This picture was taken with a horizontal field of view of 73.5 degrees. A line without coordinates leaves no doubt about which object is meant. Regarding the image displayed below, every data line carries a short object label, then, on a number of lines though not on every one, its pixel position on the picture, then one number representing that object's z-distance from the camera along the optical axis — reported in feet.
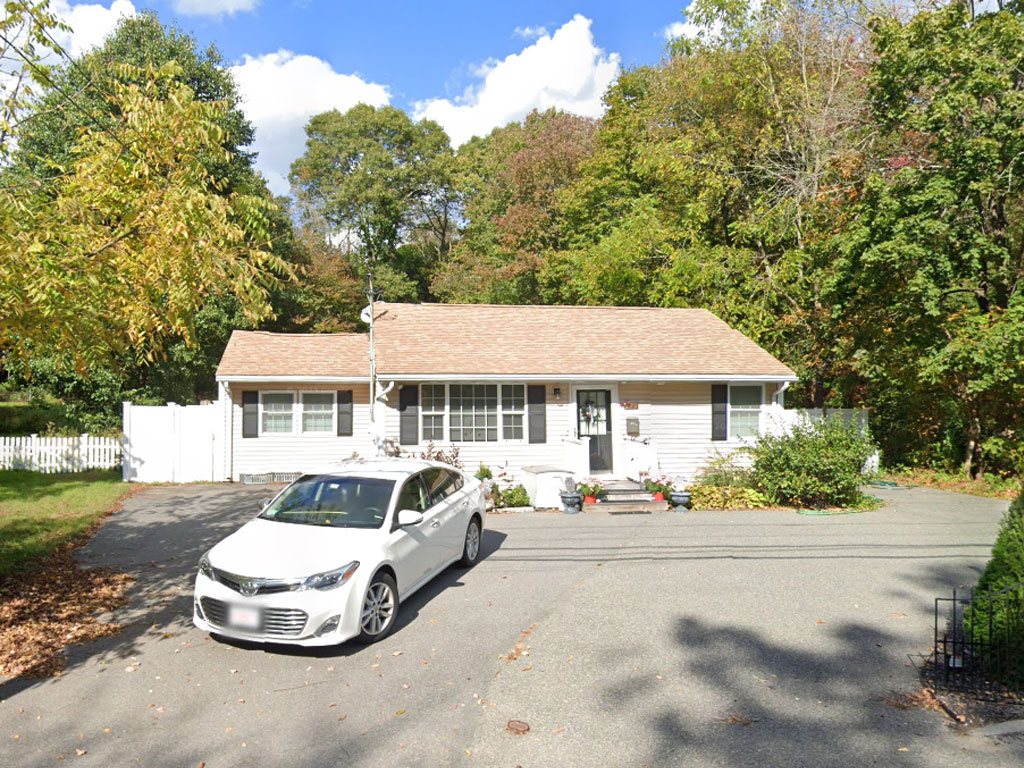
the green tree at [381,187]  118.01
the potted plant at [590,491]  45.68
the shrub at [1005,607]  16.61
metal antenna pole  49.37
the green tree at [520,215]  99.19
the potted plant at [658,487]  46.29
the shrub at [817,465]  44.34
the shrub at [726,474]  48.57
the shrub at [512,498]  45.68
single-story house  50.52
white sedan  19.04
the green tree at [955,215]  46.06
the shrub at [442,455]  48.24
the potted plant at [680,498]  44.57
